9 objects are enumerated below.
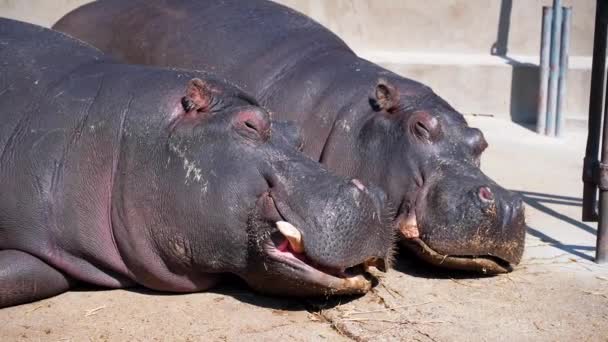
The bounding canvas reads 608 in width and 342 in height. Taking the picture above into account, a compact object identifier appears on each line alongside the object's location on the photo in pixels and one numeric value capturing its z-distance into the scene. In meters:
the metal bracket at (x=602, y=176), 8.52
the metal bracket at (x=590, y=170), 8.66
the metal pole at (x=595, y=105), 8.60
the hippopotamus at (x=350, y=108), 7.99
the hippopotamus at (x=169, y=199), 6.89
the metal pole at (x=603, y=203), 8.52
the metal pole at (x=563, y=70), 14.71
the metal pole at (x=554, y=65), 14.74
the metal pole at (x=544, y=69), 14.82
